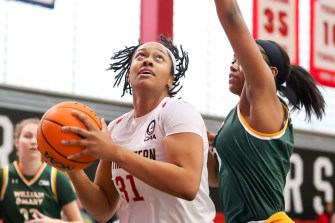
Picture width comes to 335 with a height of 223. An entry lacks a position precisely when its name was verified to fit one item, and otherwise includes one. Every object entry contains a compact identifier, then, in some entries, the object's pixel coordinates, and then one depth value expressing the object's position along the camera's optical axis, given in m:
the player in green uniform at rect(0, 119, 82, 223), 7.79
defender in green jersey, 4.68
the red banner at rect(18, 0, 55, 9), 8.68
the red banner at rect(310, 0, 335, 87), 11.94
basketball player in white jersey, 4.12
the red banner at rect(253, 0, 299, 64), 10.88
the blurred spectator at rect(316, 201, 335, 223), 14.83
